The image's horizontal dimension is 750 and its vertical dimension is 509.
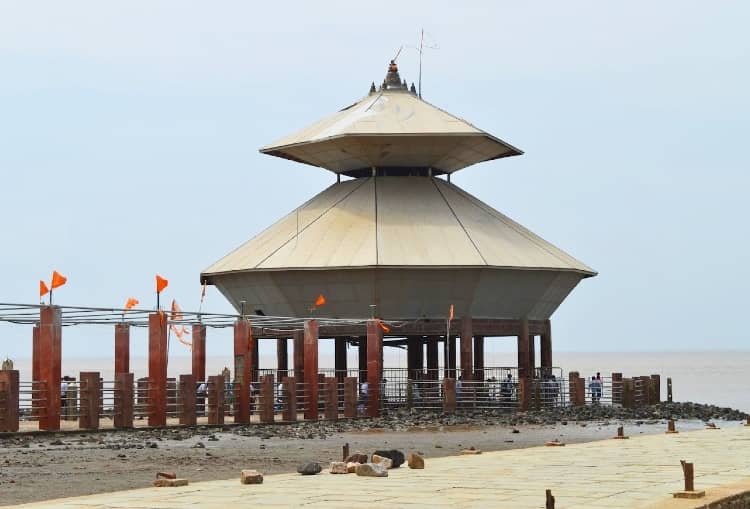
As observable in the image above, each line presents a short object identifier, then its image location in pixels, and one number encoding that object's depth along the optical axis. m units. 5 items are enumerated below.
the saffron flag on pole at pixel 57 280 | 37.69
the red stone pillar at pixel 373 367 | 46.50
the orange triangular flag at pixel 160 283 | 40.62
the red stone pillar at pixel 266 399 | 40.62
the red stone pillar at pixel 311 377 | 43.56
